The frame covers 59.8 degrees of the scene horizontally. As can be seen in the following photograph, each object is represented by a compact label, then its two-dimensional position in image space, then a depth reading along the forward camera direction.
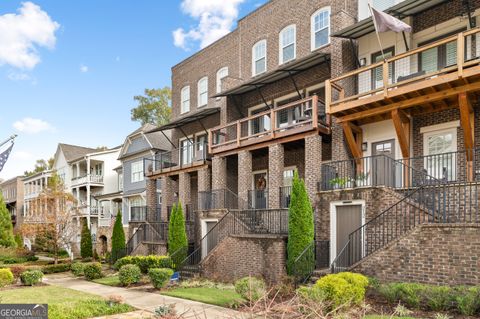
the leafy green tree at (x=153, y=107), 48.72
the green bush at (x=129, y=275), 17.44
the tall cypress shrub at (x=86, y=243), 33.47
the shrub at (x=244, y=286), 11.34
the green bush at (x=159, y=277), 15.92
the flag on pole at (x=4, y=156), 16.75
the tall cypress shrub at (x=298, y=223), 14.07
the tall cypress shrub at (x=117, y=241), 26.30
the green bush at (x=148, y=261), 19.30
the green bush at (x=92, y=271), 20.33
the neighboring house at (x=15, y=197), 56.29
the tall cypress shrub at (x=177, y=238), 19.67
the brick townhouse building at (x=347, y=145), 11.91
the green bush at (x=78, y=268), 21.72
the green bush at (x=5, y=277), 17.91
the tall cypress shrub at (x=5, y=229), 40.09
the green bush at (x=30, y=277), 18.83
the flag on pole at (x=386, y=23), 13.54
